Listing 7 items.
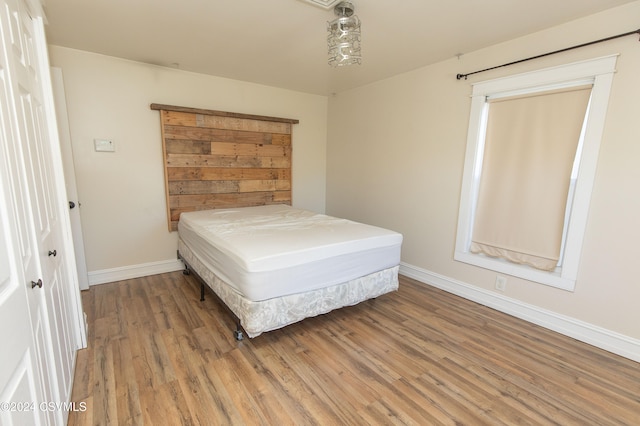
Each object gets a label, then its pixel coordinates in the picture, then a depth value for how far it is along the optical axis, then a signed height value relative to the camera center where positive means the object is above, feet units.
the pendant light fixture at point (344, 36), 6.56 +2.91
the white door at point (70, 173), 9.02 -0.43
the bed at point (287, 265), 6.58 -2.47
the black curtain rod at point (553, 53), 6.46 +2.88
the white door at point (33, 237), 2.94 -1.07
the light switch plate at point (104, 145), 9.92 +0.49
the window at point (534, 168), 7.18 +0.03
